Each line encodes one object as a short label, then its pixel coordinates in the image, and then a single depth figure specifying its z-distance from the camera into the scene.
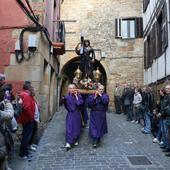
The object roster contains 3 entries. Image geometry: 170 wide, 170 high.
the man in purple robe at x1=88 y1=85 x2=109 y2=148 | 7.99
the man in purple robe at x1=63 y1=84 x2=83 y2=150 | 7.86
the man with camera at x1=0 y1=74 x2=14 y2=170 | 4.18
